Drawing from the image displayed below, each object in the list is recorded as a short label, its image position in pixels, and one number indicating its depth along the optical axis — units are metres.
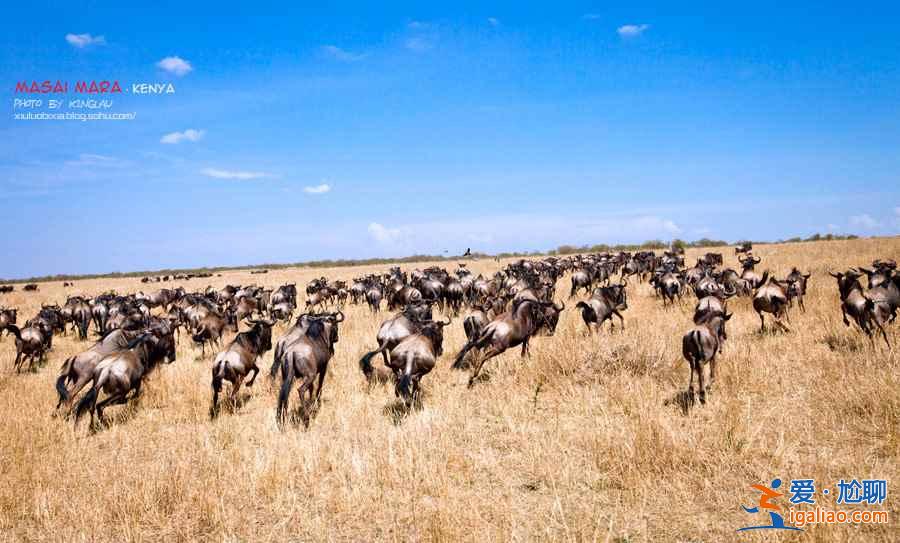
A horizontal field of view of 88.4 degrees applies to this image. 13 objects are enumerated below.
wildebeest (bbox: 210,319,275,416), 8.01
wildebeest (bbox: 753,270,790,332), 11.35
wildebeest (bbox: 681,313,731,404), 7.20
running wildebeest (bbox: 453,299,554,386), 9.13
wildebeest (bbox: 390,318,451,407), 7.43
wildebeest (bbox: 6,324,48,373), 12.23
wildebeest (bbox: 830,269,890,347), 9.02
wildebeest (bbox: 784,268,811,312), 13.84
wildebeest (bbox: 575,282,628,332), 12.80
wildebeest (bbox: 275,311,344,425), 7.41
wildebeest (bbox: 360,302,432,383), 9.68
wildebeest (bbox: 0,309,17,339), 16.90
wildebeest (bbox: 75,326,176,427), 7.56
